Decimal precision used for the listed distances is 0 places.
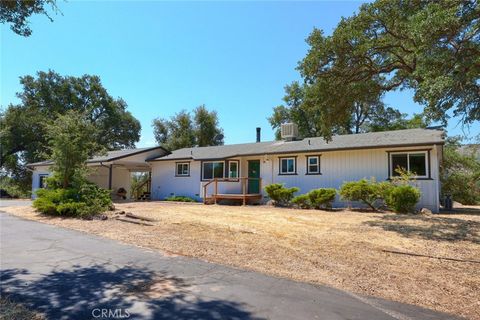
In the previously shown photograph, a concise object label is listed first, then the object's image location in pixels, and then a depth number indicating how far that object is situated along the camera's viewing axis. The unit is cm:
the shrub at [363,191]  1455
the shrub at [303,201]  1630
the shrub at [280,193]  1739
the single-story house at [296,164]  1520
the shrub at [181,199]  2167
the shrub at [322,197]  1564
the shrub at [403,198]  1342
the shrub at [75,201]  1288
